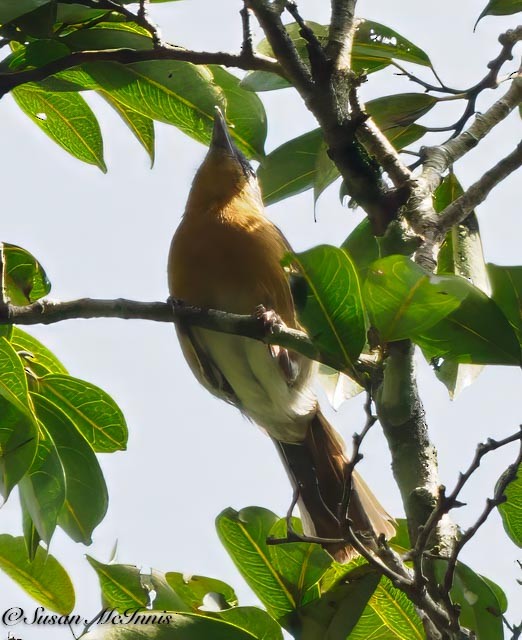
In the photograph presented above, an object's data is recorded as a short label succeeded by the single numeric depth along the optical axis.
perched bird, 6.28
